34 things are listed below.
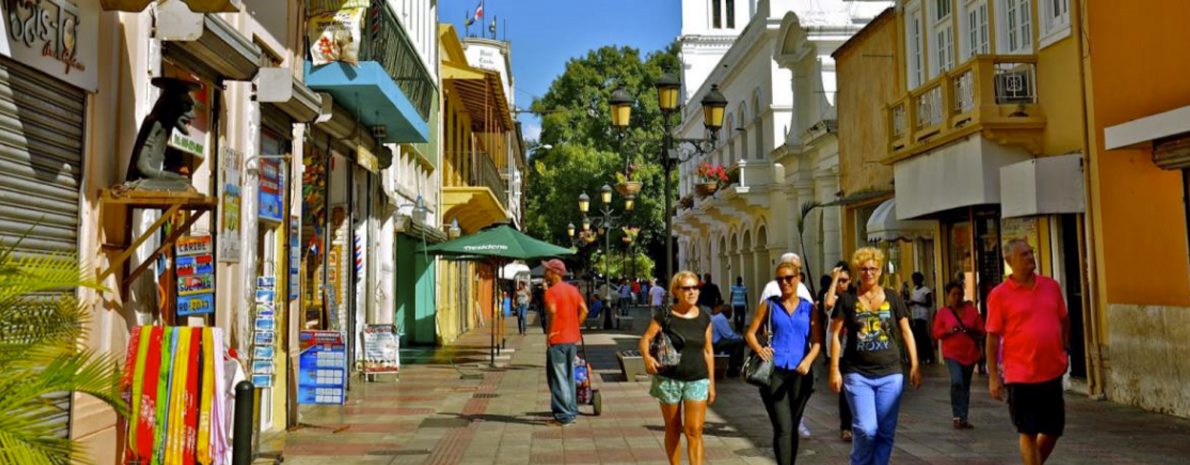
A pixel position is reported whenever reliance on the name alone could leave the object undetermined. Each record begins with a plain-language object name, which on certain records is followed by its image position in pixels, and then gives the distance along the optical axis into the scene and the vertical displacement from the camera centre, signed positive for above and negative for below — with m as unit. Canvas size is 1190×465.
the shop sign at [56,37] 5.30 +1.47
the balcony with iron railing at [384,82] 11.74 +2.65
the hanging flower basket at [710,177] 31.44 +3.64
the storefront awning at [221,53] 7.05 +1.79
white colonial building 25.47 +4.30
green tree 51.28 +7.75
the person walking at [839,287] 7.80 +0.06
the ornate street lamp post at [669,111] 15.27 +2.81
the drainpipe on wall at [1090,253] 12.63 +0.42
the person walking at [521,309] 31.02 -0.20
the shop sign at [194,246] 7.36 +0.45
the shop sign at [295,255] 10.82 +0.55
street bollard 5.14 -0.59
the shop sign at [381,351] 14.59 -0.63
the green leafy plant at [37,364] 3.51 -0.19
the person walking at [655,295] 27.58 +0.10
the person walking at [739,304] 29.78 -0.21
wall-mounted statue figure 6.29 +1.04
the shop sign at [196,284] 7.40 +0.18
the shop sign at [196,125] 7.15 +1.38
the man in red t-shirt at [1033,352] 6.60 -0.39
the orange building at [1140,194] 10.82 +1.02
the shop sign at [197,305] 7.40 +0.03
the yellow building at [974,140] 13.46 +2.20
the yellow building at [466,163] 24.67 +3.77
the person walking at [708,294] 24.58 +0.08
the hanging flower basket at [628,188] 22.44 +2.39
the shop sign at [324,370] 10.55 -0.64
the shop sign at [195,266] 7.39 +0.31
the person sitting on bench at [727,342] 14.99 -0.65
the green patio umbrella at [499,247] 16.88 +0.90
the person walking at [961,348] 10.01 -0.54
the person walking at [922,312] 17.28 -0.32
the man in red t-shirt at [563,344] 10.74 -0.43
